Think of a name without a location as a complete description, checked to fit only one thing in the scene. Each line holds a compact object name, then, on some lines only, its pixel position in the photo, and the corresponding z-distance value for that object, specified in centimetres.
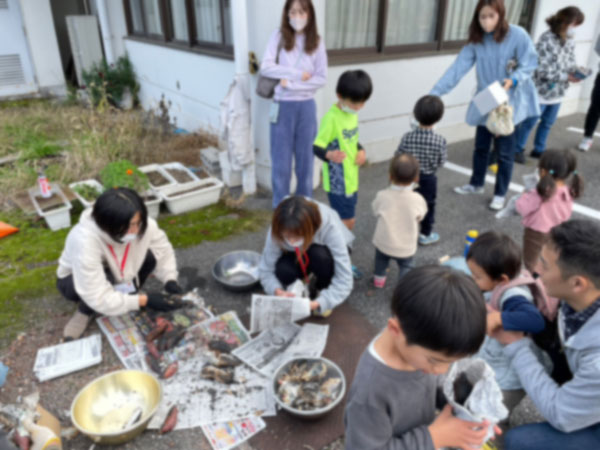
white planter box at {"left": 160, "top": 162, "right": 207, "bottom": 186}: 474
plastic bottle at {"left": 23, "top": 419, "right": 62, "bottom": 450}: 198
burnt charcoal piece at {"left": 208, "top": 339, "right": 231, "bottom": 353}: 273
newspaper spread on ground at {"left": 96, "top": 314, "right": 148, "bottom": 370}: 268
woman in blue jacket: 399
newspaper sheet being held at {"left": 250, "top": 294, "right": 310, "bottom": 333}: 269
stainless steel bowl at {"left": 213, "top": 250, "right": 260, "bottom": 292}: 355
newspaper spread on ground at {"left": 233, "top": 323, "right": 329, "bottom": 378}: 262
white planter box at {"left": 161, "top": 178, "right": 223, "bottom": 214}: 445
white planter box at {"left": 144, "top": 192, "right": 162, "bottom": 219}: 428
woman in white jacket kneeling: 245
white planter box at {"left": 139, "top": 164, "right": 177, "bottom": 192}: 451
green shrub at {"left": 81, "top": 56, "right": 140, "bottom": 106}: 779
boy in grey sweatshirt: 115
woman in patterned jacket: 491
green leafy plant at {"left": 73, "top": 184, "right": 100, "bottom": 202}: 440
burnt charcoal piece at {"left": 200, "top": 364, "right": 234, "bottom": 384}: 249
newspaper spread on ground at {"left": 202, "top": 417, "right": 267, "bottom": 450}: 219
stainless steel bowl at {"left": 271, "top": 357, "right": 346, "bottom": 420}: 220
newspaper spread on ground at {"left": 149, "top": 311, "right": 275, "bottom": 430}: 232
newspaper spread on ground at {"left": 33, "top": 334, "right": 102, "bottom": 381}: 262
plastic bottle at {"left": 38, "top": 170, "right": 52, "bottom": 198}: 417
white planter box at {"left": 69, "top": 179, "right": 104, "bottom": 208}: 426
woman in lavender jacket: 388
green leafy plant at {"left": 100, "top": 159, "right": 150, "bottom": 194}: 409
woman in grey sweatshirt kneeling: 265
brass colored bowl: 218
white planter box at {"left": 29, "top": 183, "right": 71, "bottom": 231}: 409
